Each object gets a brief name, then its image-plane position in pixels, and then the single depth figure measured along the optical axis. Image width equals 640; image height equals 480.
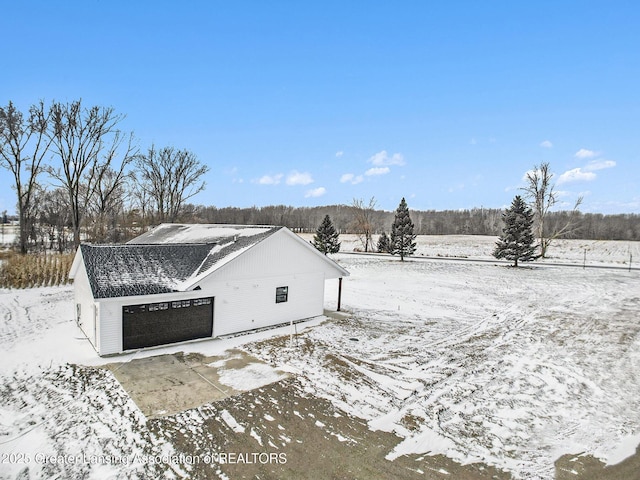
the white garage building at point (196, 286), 11.01
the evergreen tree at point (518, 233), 36.38
